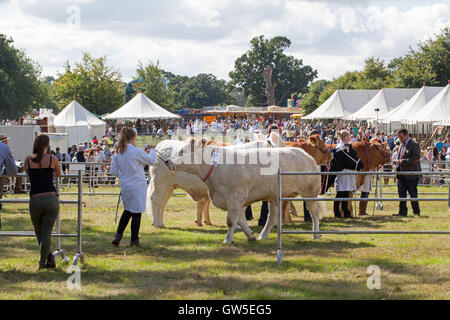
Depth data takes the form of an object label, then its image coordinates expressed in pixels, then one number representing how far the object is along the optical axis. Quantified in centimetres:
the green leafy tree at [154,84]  7444
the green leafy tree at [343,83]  7848
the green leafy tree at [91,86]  6550
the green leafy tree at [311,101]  8406
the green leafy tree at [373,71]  7950
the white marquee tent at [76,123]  3650
